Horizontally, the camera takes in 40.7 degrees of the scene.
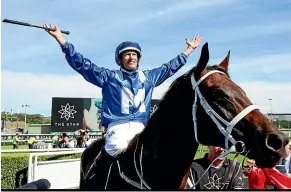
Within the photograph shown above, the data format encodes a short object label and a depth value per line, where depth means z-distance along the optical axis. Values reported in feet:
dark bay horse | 8.27
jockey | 11.37
